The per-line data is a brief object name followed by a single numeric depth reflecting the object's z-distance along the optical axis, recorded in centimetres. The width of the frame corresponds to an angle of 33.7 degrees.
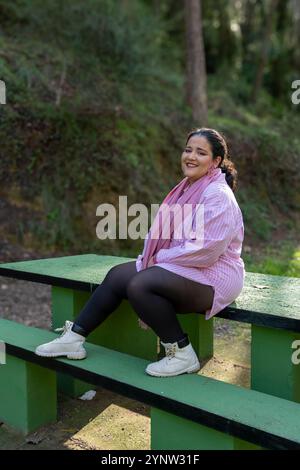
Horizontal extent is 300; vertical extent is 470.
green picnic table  244
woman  238
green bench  188
